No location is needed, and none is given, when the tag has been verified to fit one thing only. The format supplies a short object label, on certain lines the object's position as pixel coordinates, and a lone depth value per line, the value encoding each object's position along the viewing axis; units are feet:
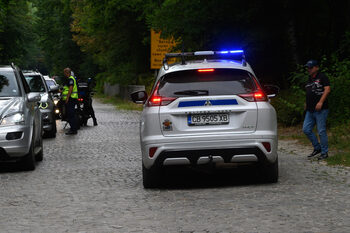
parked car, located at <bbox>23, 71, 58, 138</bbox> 66.69
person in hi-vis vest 70.74
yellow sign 135.74
